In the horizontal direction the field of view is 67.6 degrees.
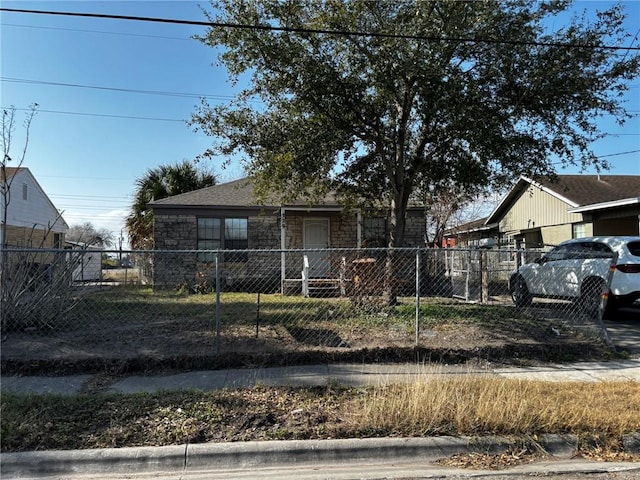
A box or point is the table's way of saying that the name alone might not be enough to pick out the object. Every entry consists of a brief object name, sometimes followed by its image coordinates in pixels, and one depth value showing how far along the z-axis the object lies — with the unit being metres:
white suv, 9.98
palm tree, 20.86
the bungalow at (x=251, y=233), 16.50
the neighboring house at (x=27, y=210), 23.64
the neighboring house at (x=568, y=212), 17.98
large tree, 8.40
